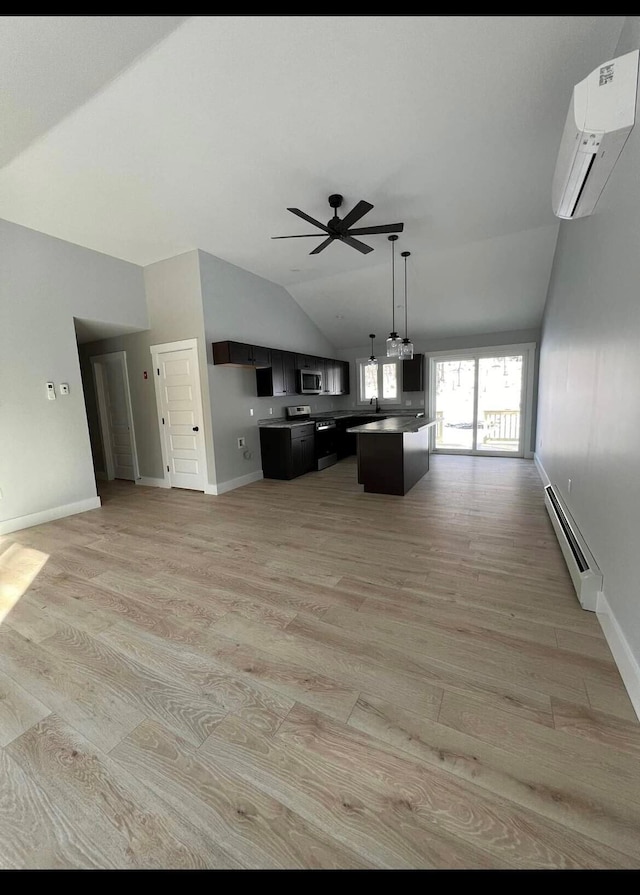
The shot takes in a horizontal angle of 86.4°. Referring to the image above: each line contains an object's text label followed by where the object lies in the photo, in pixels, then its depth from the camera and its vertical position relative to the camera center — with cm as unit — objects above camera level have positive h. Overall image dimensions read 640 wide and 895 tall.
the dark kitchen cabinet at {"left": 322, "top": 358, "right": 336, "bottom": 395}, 730 +35
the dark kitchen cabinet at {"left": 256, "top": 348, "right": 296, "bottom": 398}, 555 +32
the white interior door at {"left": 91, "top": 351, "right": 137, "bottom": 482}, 562 -20
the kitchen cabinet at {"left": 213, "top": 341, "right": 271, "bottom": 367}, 468 +62
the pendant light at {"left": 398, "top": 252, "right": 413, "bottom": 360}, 437 +53
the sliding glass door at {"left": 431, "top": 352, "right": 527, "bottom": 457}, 699 -30
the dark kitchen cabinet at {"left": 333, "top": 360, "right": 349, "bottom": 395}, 783 +38
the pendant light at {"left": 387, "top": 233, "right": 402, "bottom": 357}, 436 +61
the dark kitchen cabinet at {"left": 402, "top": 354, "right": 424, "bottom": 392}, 757 +37
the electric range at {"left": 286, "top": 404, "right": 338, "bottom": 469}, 640 -77
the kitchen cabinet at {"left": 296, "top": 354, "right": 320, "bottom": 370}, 630 +63
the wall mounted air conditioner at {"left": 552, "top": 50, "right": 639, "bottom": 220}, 145 +117
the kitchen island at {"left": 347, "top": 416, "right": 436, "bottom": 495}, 452 -86
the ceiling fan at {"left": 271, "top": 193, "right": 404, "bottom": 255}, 295 +155
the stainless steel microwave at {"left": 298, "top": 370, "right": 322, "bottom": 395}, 633 +25
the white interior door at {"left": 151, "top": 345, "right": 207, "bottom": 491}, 491 -24
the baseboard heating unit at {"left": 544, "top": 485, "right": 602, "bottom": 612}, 202 -115
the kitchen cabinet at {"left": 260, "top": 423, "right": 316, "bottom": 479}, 560 -91
